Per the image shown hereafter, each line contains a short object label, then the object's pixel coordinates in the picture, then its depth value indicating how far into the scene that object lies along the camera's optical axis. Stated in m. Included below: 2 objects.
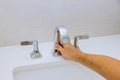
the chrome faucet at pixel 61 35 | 0.71
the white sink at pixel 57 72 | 0.77
